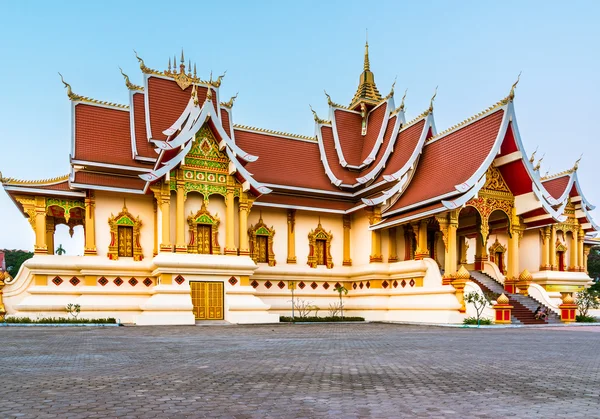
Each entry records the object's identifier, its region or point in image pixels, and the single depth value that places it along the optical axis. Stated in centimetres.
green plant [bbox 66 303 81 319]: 1791
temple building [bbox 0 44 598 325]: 1858
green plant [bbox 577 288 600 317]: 2064
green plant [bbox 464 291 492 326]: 1730
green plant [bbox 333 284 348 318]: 2234
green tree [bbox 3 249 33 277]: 5575
